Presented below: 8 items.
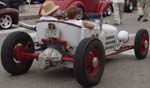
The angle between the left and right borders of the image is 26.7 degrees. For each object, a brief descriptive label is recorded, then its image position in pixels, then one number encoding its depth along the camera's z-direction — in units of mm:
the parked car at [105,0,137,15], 16498
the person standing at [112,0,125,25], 11652
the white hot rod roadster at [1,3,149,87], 4441
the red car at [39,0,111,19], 11520
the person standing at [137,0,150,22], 12258
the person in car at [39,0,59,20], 5274
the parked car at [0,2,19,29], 10393
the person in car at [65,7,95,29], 4959
